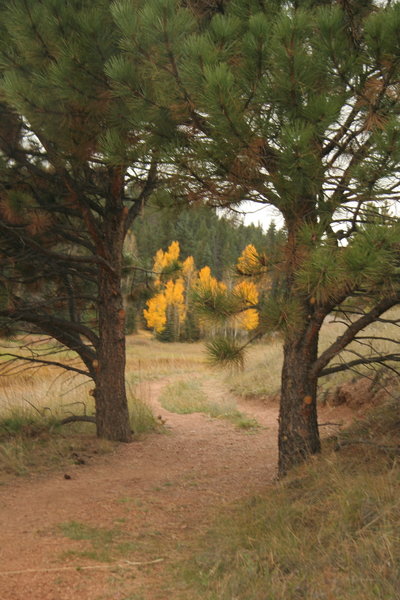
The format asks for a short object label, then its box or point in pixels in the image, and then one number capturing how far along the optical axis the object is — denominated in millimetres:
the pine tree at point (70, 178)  4867
